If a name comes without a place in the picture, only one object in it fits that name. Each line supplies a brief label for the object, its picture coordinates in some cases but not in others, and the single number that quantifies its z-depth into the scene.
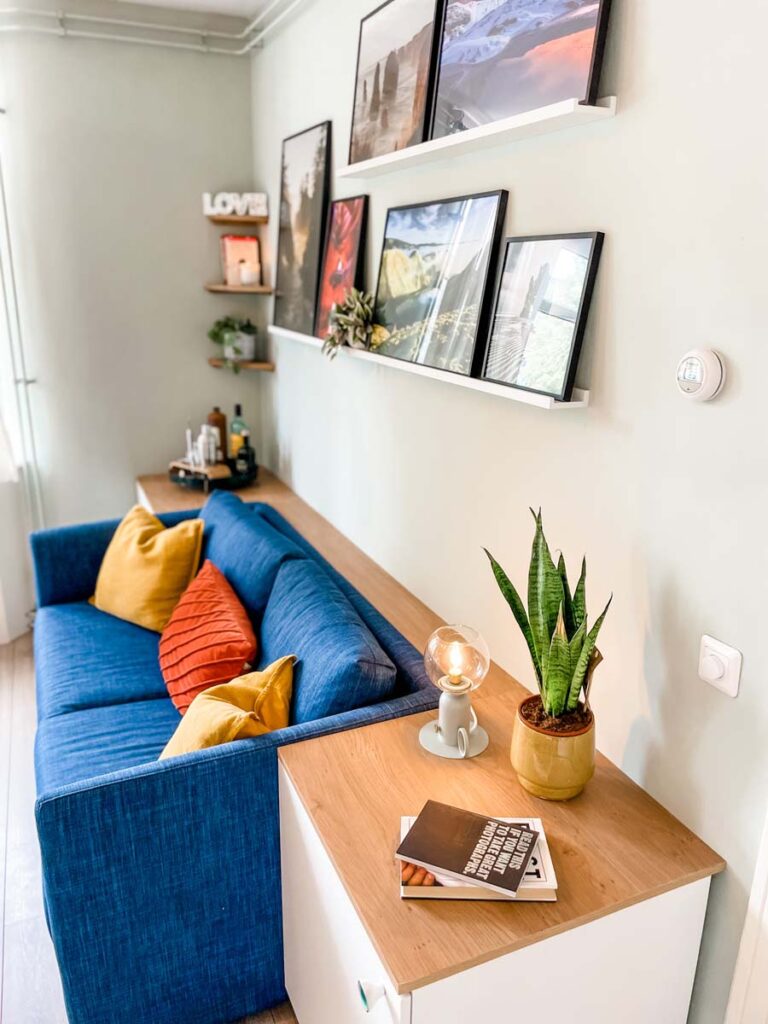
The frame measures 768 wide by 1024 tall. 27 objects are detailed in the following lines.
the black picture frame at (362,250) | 2.50
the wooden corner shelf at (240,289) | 3.49
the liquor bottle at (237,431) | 3.64
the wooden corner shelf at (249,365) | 3.62
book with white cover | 1.26
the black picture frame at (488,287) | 1.77
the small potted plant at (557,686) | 1.43
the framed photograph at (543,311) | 1.52
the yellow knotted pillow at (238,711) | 1.69
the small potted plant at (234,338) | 3.68
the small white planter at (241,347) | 3.68
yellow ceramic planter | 1.44
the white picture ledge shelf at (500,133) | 1.40
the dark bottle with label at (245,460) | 3.60
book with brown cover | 1.27
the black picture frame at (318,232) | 2.75
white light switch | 1.29
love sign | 3.52
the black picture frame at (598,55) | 1.38
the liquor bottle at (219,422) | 3.71
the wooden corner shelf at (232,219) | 3.55
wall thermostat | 1.25
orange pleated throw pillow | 2.21
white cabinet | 1.19
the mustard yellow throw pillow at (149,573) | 2.77
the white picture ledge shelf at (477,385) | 1.54
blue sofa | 1.55
